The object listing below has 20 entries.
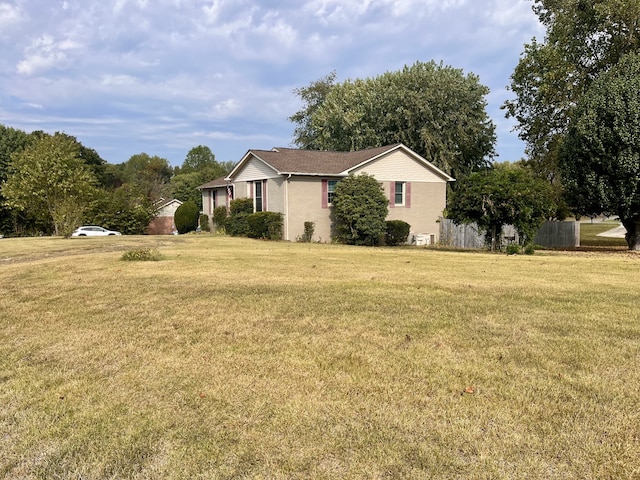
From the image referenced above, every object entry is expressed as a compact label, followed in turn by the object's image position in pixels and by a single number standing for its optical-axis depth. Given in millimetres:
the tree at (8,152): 39125
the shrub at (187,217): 32250
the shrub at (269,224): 21391
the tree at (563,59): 20812
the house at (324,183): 21656
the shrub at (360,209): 20766
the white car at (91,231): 31656
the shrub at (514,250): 15211
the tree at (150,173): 69450
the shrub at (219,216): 26762
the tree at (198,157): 100881
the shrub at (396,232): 22125
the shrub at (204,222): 30562
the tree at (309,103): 44000
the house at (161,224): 38719
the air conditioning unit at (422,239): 23297
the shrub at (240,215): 23622
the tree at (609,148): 15969
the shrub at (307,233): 21641
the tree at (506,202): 15070
